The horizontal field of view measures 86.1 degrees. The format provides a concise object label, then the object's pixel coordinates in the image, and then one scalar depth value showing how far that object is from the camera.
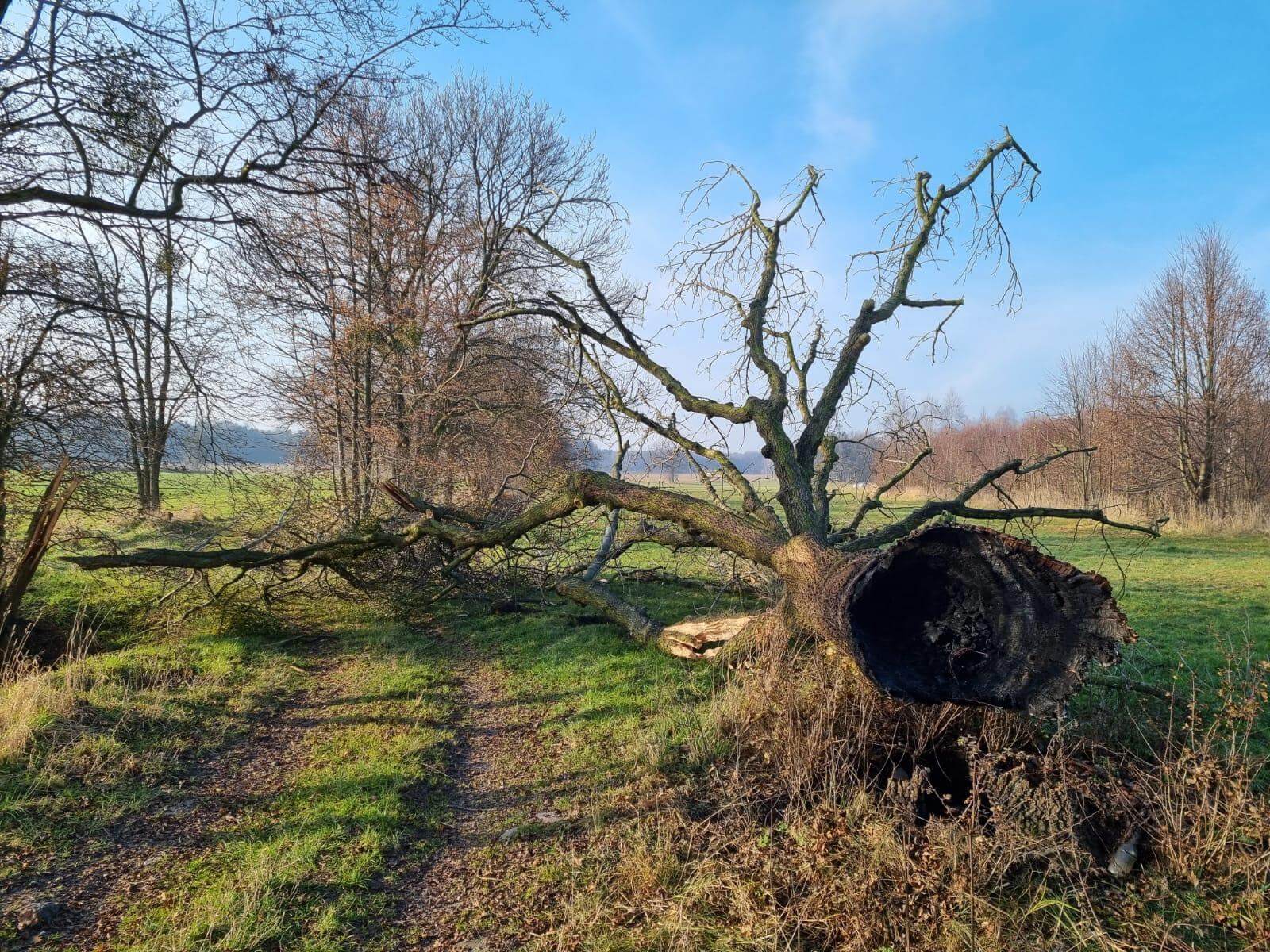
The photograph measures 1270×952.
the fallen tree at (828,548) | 3.58
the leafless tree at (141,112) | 5.20
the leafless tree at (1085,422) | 26.08
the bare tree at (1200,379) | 22.91
